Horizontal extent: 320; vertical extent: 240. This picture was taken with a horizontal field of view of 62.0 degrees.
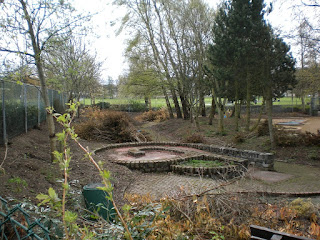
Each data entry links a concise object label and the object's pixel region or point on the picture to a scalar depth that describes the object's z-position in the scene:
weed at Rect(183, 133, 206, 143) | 13.38
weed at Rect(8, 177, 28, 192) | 4.08
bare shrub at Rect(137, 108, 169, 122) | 26.28
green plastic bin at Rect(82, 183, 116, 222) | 4.36
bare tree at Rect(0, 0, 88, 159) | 5.44
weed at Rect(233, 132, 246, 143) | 13.44
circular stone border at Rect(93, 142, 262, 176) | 8.79
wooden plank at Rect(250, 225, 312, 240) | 2.31
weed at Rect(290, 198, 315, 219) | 3.46
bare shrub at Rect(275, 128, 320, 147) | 11.71
